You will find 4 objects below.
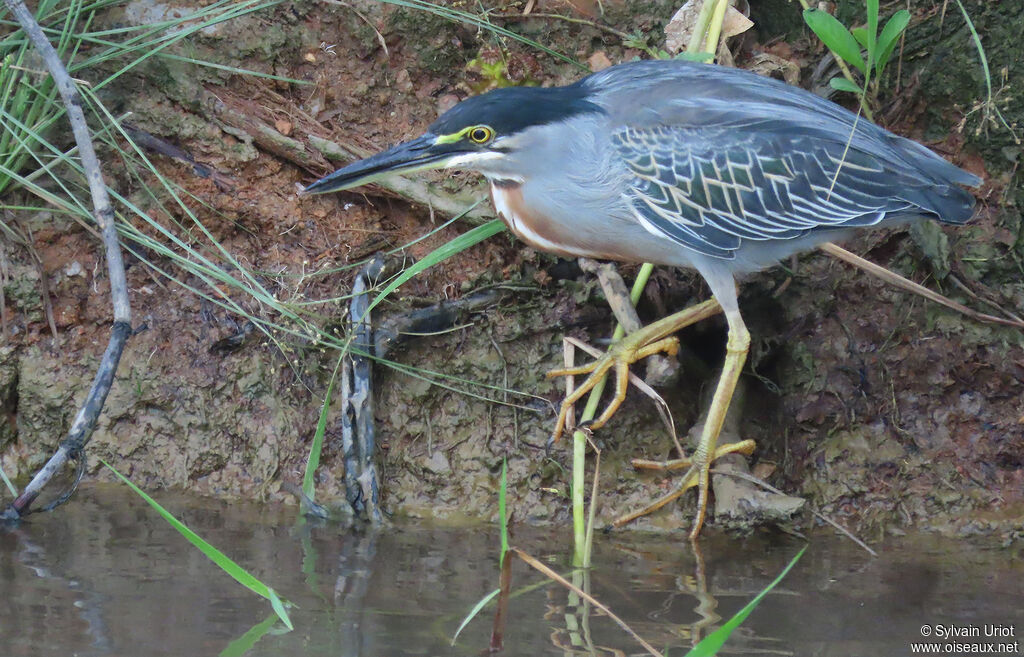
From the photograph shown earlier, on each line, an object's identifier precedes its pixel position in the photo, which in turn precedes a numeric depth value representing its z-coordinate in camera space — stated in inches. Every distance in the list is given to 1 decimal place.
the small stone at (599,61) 307.0
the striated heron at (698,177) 240.7
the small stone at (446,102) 304.2
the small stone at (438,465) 269.9
